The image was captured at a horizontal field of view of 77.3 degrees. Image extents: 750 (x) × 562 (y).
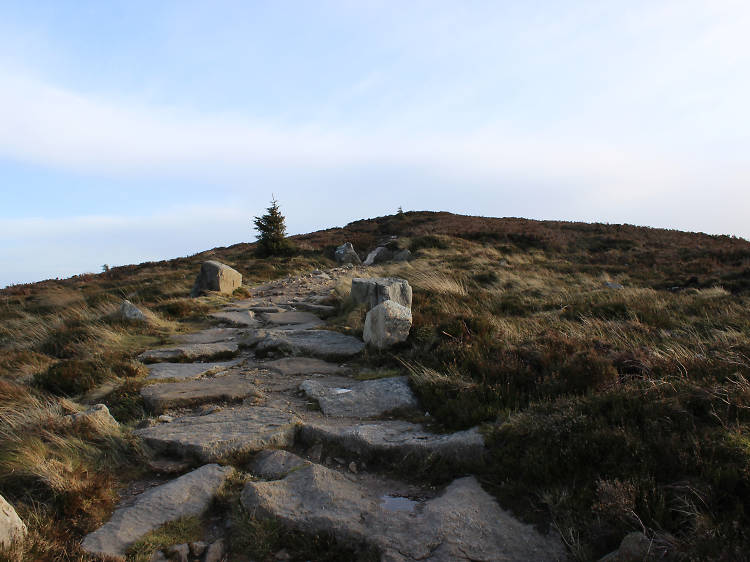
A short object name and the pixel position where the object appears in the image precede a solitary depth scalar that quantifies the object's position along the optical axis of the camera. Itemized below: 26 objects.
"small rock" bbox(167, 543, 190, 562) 3.13
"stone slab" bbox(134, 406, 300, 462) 4.38
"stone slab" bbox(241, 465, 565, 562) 3.14
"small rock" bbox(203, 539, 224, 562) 3.17
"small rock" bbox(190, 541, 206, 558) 3.23
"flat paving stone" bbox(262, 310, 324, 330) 10.30
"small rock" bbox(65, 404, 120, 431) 4.65
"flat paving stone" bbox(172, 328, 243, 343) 9.02
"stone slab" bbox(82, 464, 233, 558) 3.18
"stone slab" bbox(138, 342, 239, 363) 7.74
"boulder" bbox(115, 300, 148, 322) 10.02
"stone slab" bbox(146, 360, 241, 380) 6.78
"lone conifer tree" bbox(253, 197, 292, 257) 23.20
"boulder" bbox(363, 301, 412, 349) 7.46
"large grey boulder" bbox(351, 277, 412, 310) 9.50
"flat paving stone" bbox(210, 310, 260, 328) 10.36
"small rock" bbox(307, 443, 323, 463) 4.51
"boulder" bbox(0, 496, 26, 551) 2.90
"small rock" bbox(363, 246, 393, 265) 22.30
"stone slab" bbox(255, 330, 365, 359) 7.89
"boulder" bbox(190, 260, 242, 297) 14.23
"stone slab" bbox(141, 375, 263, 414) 5.67
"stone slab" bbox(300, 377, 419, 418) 5.50
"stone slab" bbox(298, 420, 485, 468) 4.24
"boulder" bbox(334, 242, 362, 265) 22.75
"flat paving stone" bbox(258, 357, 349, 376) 7.13
